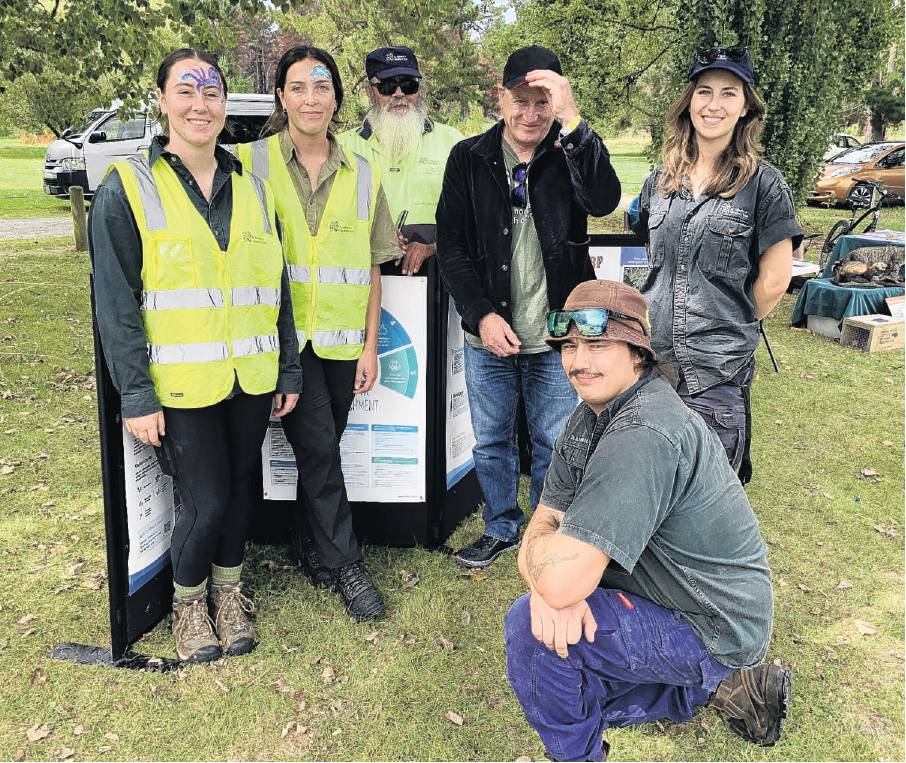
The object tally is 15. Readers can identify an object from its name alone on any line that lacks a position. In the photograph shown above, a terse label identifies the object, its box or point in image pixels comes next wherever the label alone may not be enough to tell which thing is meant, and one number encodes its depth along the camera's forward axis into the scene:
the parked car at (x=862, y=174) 18.89
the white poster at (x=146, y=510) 2.97
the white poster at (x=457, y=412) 3.86
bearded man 3.86
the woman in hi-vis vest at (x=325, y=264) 3.04
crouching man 2.02
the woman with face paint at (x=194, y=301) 2.60
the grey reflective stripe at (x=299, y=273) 3.10
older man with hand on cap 3.16
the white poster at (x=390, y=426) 3.64
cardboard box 7.84
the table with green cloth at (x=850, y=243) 8.94
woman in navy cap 2.90
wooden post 11.39
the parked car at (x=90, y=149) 15.55
